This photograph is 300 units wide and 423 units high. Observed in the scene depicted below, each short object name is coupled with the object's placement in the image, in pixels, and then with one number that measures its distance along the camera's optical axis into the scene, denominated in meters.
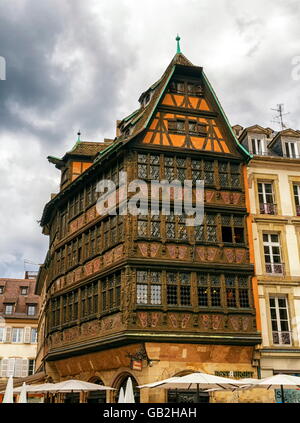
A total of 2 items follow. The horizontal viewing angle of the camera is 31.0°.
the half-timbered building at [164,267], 19.22
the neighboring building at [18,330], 45.03
